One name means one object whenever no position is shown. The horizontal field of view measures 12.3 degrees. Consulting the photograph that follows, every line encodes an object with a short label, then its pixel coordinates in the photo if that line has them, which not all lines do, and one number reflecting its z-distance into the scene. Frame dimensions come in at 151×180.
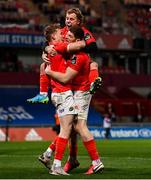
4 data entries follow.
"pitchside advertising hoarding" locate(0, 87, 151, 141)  36.38
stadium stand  43.09
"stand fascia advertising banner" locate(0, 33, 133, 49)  42.12
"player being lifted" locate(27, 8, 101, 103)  9.93
